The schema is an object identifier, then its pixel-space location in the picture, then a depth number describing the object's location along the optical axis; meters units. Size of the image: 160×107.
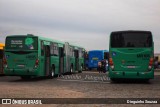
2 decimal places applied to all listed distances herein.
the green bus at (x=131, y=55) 13.67
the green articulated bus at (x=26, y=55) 14.88
